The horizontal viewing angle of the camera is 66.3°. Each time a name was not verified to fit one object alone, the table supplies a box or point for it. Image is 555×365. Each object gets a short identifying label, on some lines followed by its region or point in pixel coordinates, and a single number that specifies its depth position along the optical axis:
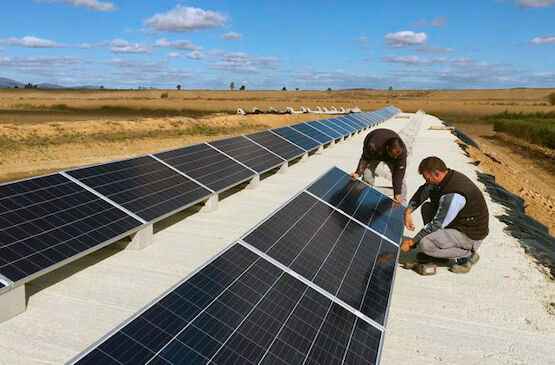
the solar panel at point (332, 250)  5.61
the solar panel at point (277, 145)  17.33
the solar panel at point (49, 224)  6.36
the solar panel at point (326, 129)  26.17
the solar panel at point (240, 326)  3.77
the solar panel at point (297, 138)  20.25
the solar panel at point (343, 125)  31.02
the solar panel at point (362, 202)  8.13
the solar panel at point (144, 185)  9.10
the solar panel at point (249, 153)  14.62
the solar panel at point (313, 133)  23.31
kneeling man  7.28
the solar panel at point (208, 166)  11.78
